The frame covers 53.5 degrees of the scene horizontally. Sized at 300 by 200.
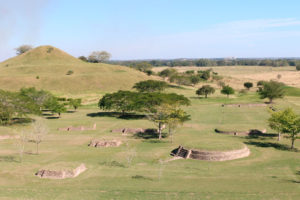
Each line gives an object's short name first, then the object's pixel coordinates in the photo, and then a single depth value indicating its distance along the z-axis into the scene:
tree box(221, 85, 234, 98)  118.69
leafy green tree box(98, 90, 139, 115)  76.44
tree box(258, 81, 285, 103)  100.62
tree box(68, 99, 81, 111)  86.06
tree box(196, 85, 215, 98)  118.81
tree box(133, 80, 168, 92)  118.00
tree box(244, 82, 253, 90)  151.12
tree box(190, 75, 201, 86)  161.75
